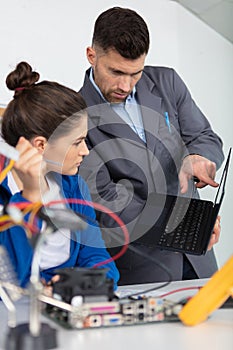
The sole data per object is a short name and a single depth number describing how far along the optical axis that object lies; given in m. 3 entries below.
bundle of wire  1.25
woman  1.70
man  2.02
